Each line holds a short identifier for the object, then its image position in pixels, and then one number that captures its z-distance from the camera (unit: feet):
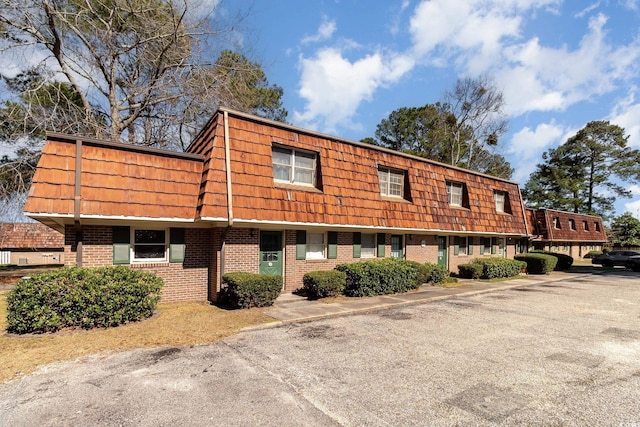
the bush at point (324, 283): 35.60
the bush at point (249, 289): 30.19
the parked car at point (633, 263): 87.86
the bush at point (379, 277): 38.11
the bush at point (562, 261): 81.76
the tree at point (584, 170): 138.82
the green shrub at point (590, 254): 122.49
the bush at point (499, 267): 59.26
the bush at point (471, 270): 57.41
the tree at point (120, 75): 48.85
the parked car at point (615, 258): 93.61
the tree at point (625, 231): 140.36
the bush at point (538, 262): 70.49
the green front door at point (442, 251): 58.39
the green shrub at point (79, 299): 22.08
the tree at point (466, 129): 108.27
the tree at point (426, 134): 114.42
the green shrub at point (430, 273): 44.55
